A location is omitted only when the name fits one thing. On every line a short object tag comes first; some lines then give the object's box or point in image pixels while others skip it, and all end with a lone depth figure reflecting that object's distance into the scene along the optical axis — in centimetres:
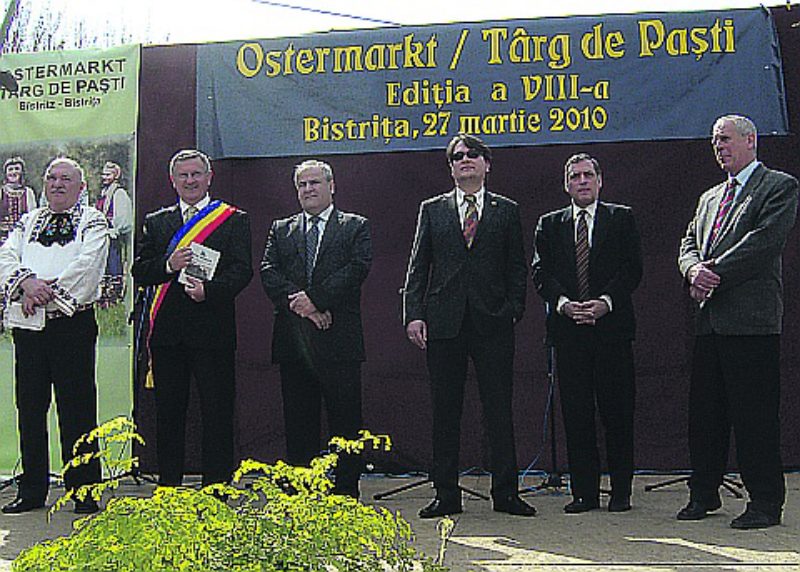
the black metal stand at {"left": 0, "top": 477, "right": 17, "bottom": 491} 616
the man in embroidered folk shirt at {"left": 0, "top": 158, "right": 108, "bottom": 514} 528
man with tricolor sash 540
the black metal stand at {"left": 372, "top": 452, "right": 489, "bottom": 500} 549
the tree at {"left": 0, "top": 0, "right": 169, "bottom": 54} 1686
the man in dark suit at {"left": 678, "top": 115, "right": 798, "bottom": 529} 464
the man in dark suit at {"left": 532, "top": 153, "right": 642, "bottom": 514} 520
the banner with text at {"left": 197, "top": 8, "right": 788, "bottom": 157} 588
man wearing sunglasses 514
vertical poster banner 646
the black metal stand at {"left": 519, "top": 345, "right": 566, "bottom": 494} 588
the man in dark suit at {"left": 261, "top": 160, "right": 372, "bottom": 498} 536
